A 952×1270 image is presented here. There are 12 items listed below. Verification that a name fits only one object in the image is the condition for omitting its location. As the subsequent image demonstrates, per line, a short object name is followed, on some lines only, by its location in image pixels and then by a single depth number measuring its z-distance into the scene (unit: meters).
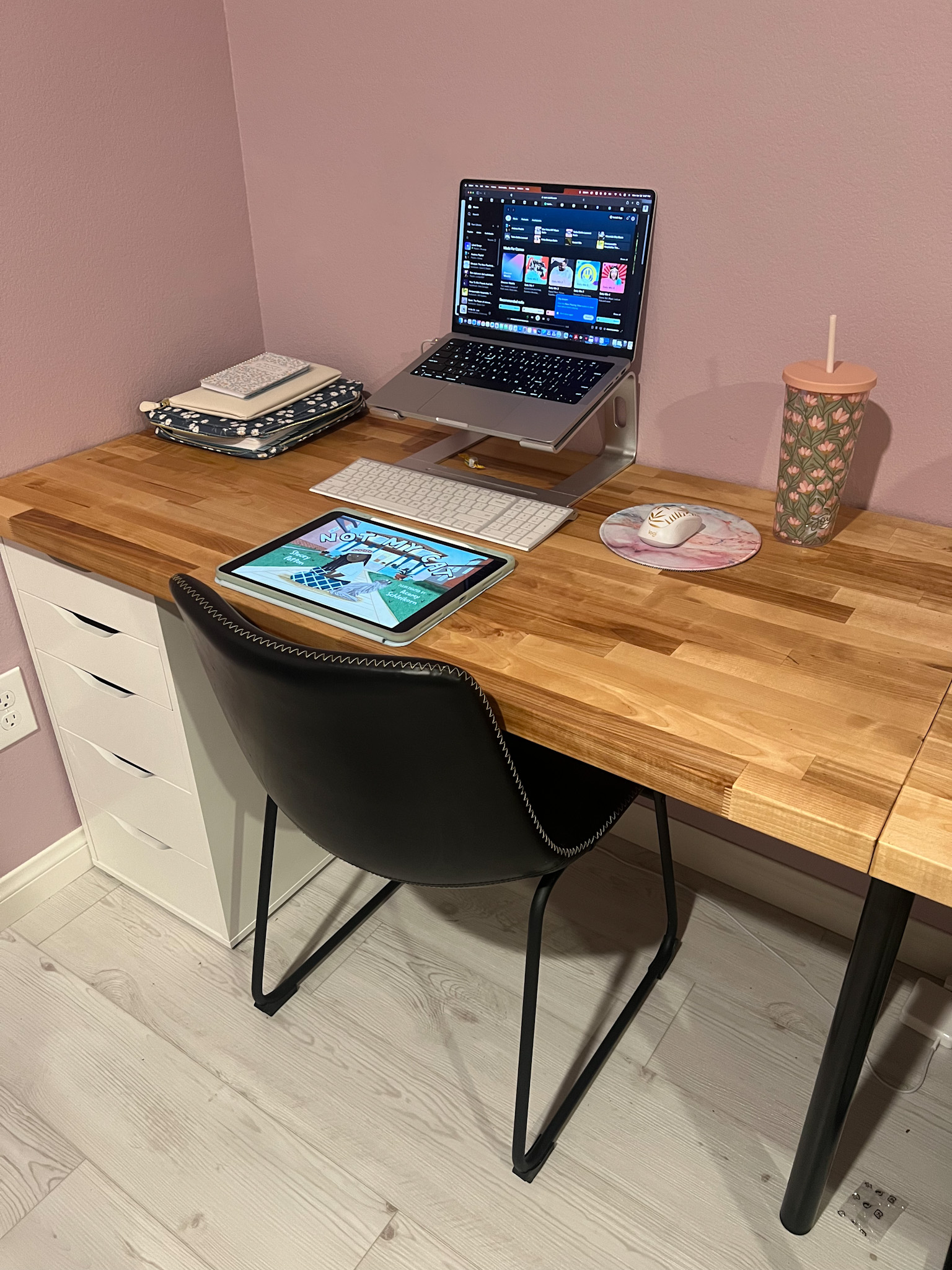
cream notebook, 1.60
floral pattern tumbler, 1.15
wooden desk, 0.85
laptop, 1.37
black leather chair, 0.92
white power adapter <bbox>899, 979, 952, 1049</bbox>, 1.48
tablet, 1.10
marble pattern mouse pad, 1.22
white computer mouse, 1.25
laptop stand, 1.43
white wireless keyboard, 1.29
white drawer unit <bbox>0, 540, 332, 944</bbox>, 1.42
